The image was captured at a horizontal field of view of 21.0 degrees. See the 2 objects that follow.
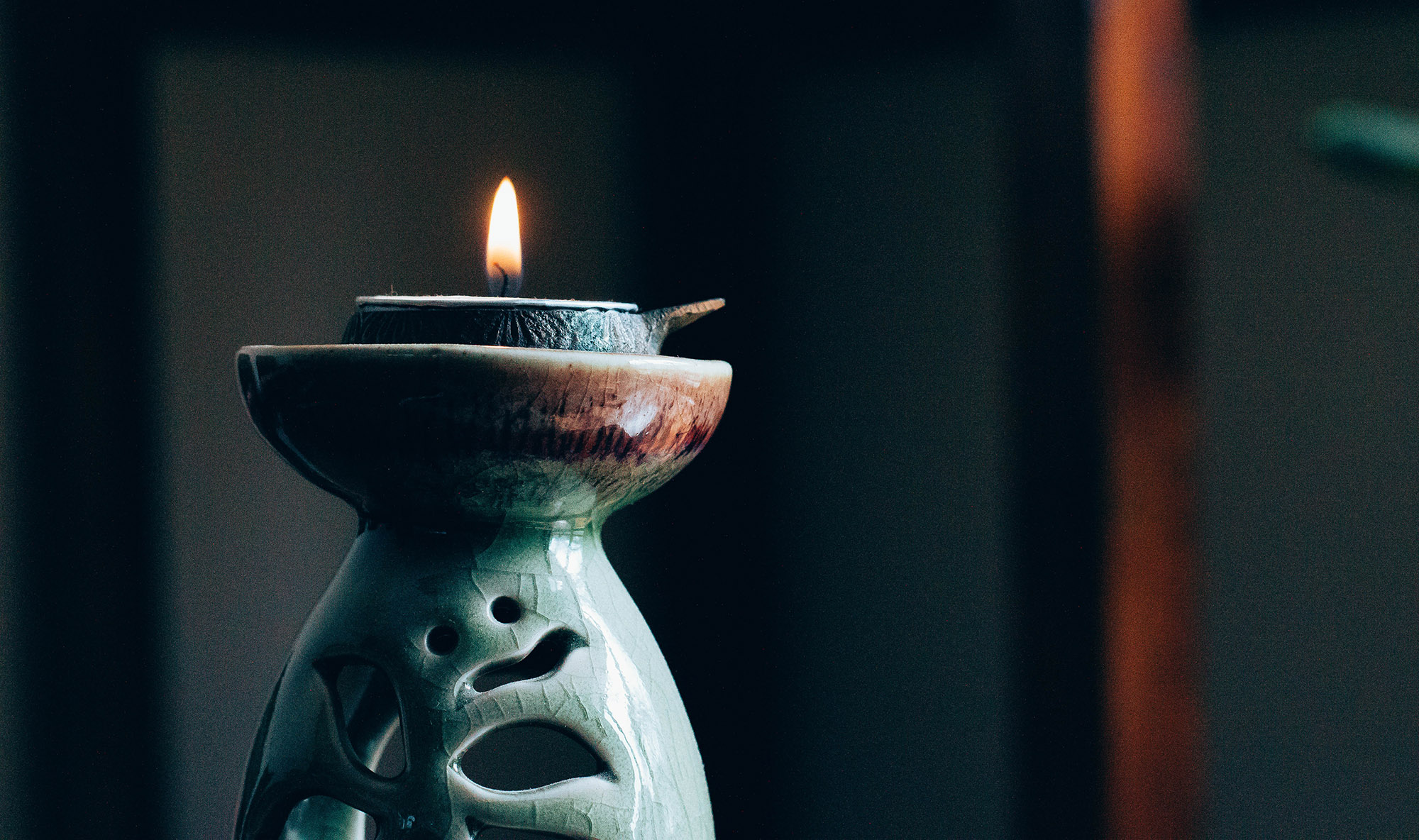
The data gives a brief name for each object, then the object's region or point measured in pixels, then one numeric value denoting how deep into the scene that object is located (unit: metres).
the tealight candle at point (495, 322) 0.54
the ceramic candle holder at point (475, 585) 0.53
